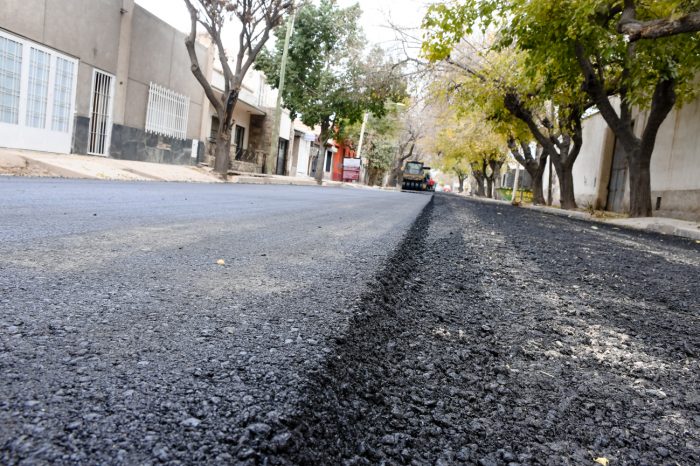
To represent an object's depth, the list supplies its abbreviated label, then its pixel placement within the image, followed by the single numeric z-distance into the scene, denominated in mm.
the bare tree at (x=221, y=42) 14727
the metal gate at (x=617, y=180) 18672
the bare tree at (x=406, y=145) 41728
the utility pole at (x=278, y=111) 20578
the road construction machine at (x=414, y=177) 35500
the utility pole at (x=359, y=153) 38188
